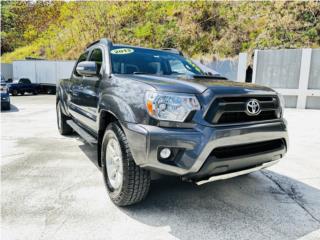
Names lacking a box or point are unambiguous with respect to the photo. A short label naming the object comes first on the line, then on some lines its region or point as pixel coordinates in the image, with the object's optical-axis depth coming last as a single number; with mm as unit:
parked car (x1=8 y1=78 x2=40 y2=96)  17328
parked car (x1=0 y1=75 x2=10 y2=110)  9570
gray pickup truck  2111
